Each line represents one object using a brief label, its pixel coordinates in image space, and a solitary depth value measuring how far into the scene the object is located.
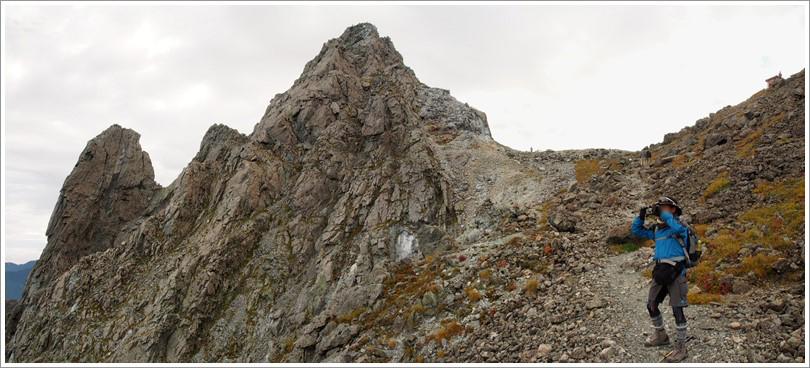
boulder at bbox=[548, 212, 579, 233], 25.90
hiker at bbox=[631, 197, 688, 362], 10.45
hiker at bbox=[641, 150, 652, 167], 36.11
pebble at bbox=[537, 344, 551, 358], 13.59
